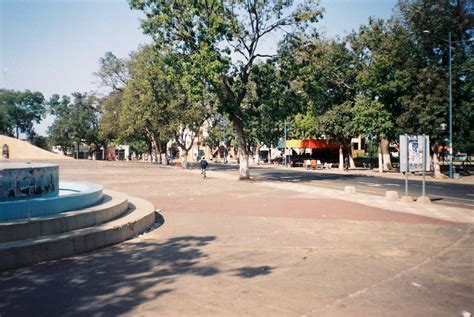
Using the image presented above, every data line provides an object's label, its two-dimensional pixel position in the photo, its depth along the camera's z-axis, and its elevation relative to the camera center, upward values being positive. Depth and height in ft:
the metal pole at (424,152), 52.54 +0.29
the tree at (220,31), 80.02 +27.40
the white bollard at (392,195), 53.83 -5.65
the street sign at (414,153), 52.42 +0.24
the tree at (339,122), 135.44 +11.97
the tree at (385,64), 106.32 +26.64
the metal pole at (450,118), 91.61 +8.90
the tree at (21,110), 324.39 +41.63
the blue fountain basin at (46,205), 26.78 -3.60
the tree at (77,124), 287.28 +24.88
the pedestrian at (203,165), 95.40 -2.15
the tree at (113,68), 175.32 +40.72
